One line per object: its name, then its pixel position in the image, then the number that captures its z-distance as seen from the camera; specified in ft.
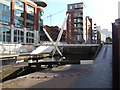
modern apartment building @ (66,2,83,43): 128.43
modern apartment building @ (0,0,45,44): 78.05
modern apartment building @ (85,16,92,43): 145.40
